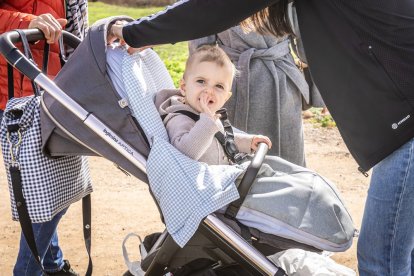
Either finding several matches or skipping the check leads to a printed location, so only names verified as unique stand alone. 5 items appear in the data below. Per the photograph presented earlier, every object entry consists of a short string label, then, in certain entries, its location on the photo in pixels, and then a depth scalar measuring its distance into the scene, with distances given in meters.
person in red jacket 3.26
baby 2.83
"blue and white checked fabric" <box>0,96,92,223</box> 2.91
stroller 2.60
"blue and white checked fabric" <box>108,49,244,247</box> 2.56
